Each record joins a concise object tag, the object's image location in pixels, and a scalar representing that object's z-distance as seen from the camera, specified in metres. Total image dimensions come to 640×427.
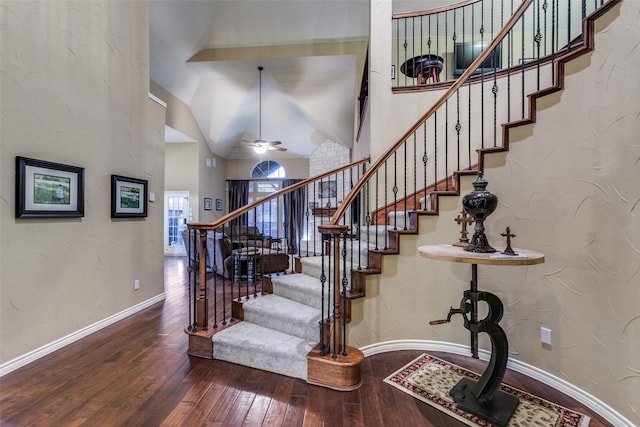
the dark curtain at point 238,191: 9.85
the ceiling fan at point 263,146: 6.91
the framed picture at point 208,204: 8.49
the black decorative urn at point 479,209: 1.77
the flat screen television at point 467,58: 4.97
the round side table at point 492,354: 1.83
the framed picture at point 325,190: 8.38
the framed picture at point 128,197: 3.34
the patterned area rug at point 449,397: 1.77
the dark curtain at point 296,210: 9.27
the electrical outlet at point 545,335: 2.15
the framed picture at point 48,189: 2.39
